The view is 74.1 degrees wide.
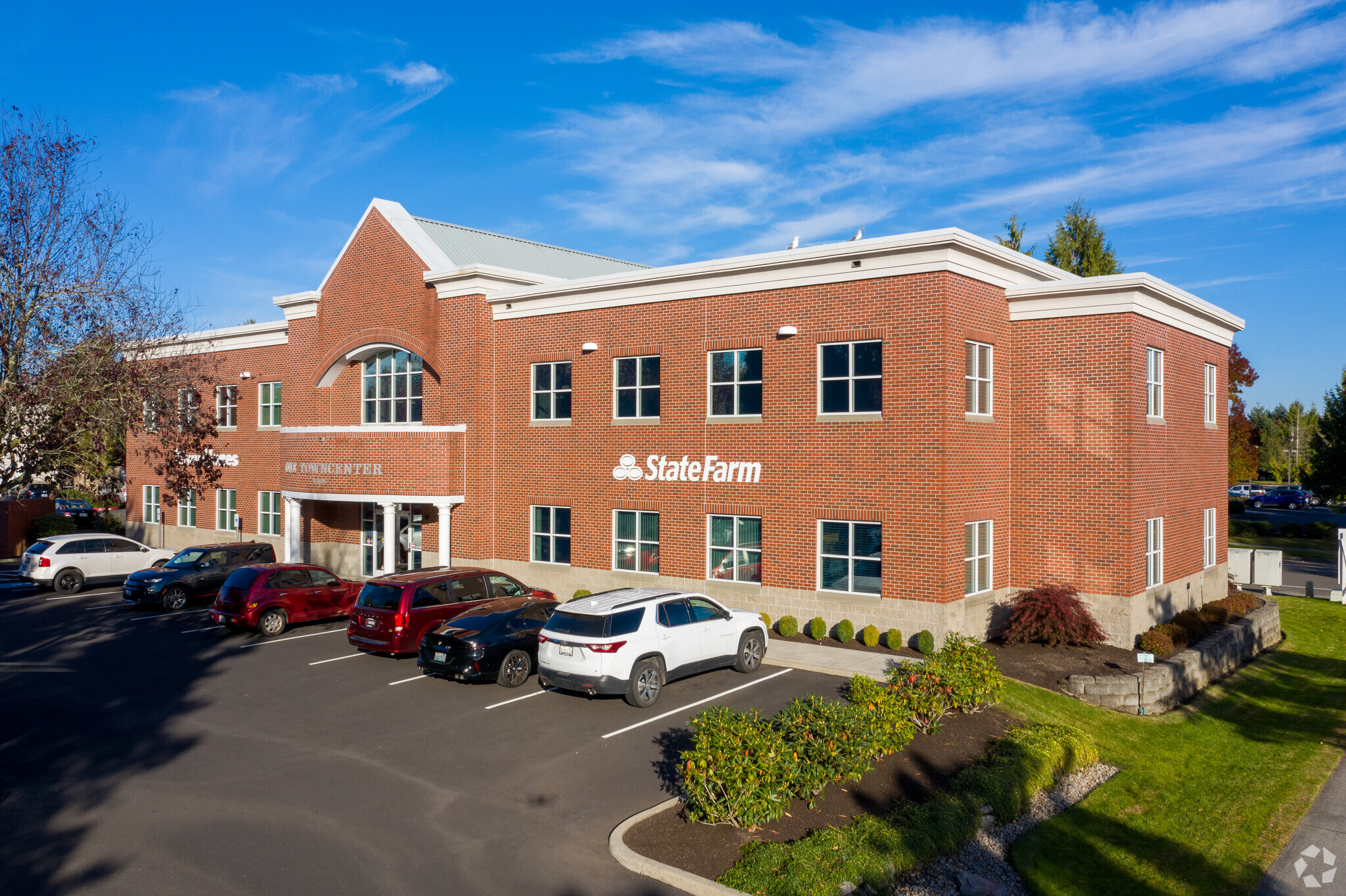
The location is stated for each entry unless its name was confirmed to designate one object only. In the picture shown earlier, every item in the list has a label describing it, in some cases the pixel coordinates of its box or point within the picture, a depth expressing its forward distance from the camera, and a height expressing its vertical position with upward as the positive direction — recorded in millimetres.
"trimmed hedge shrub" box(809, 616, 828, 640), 19953 -4097
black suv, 24594 -3572
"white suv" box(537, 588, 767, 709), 14531 -3332
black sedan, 16062 -3639
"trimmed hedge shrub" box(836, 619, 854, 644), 19562 -4040
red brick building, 19484 +454
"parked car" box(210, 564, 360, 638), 20953 -3620
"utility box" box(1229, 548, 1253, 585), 31141 -4229
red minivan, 18078 -3283
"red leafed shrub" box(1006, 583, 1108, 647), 19484 -3860
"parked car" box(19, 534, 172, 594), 27938 -3563
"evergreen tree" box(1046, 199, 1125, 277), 41469 +9239
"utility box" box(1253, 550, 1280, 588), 30375 -4267
